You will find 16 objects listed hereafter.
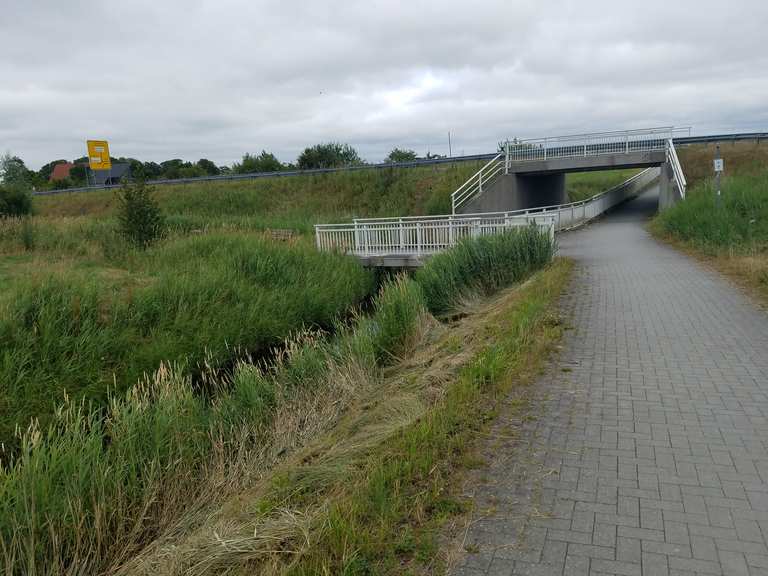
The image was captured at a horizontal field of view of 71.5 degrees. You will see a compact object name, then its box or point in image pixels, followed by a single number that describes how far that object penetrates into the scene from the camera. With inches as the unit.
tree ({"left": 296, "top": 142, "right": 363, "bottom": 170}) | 2393.9
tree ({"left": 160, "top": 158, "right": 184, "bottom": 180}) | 3001.7
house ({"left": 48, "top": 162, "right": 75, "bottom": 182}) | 3831.7
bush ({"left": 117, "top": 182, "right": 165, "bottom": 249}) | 656.4
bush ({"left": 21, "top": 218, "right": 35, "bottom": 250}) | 613.0
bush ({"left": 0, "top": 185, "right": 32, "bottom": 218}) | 1067.3
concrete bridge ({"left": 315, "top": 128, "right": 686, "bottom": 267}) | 719.7
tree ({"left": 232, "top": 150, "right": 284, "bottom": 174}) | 2576.3
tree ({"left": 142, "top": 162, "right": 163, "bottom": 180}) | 3271.2
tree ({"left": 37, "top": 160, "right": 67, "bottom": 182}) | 3913.4
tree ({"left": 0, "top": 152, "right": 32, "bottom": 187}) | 2161.7
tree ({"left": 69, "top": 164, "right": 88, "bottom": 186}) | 3186.5
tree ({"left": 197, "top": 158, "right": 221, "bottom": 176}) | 3272.6
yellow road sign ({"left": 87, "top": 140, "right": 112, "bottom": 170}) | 1993.1
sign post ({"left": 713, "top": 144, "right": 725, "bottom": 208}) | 650.8
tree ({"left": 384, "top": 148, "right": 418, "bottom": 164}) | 2637.8
